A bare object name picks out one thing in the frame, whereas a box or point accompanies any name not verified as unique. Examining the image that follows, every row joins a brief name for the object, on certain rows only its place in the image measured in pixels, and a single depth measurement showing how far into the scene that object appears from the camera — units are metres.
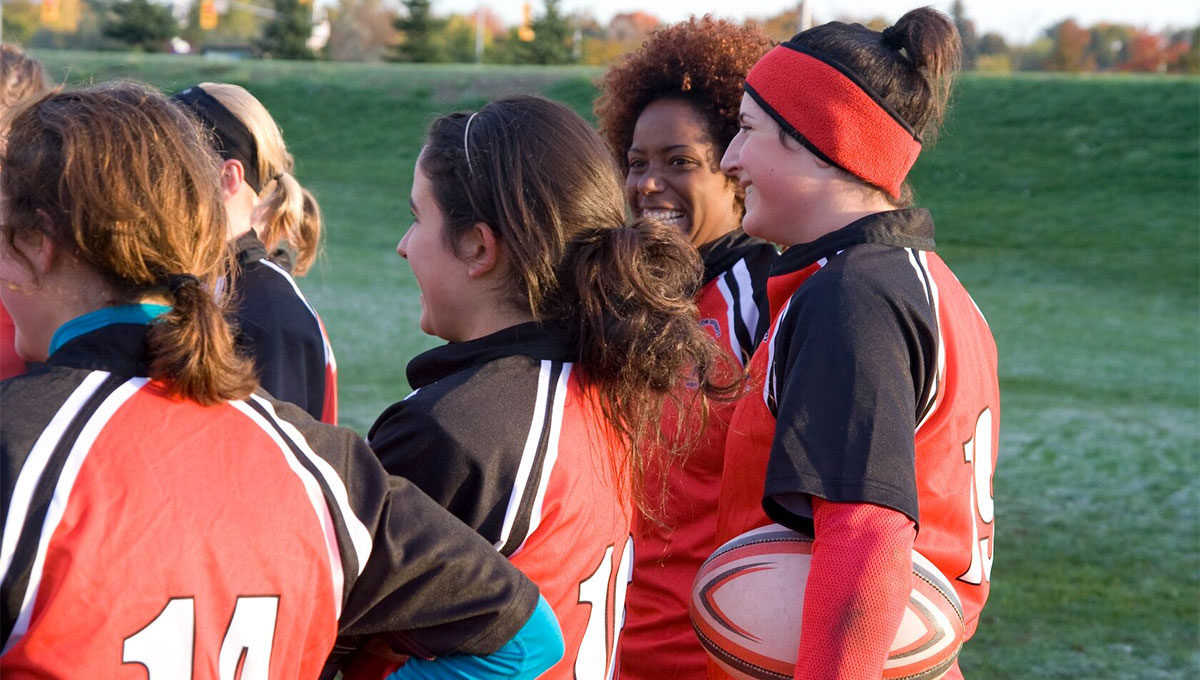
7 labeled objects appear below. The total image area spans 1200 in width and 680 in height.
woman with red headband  1.92
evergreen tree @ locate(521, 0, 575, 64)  48.28
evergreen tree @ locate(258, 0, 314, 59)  48.28
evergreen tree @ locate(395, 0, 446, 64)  48.84
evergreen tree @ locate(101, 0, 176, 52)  48.00
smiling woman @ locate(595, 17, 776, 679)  2.73
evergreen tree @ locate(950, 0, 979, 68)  49.69
